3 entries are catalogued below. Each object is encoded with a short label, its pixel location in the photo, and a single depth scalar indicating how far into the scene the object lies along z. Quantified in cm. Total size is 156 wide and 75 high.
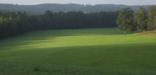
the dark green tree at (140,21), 11900
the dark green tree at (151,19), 11691
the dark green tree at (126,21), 12274
